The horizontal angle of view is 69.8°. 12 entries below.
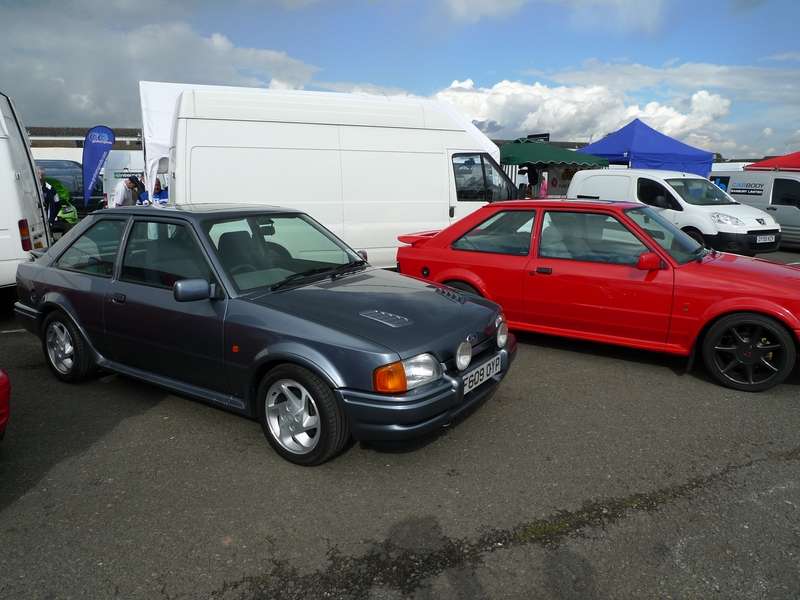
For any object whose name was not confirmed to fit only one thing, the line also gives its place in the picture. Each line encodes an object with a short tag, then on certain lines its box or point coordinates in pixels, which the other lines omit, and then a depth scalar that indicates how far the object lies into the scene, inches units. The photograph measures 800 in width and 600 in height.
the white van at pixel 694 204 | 421.7
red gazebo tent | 563.8
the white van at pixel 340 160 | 283.3
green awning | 688.4
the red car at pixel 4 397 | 128.9
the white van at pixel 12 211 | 246.4
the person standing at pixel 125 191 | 509.4
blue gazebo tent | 691.4
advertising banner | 629.0
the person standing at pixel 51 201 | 428.1
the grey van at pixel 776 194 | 517.7
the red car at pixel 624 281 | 174.1
